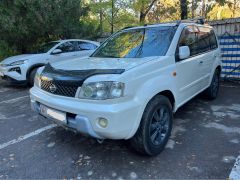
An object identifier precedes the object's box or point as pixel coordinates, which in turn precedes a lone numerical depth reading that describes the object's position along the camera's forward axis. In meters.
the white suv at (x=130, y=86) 1.96
